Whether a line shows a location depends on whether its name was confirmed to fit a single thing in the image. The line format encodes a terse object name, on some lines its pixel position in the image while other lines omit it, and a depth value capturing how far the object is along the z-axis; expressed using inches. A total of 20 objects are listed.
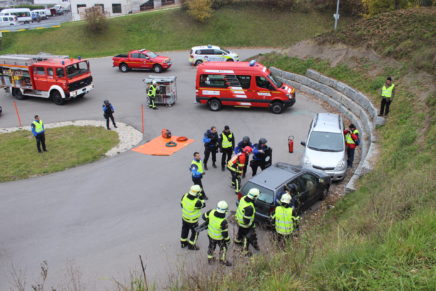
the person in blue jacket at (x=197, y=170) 408.8
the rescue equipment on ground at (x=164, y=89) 749.9
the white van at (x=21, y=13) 2091.2
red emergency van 698.2
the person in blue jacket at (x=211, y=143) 482.0
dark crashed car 348.5
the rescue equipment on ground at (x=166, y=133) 595.0
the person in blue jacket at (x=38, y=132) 534.0
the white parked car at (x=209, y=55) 1096.2
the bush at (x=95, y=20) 1478.8
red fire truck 762.2
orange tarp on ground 551.5
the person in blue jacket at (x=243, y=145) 446.3
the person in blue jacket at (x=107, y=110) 626.8
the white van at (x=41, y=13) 2199.8
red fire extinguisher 533.6
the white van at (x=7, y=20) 1966.0
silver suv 447.8
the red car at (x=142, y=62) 1035.9
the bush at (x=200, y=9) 1520.1
